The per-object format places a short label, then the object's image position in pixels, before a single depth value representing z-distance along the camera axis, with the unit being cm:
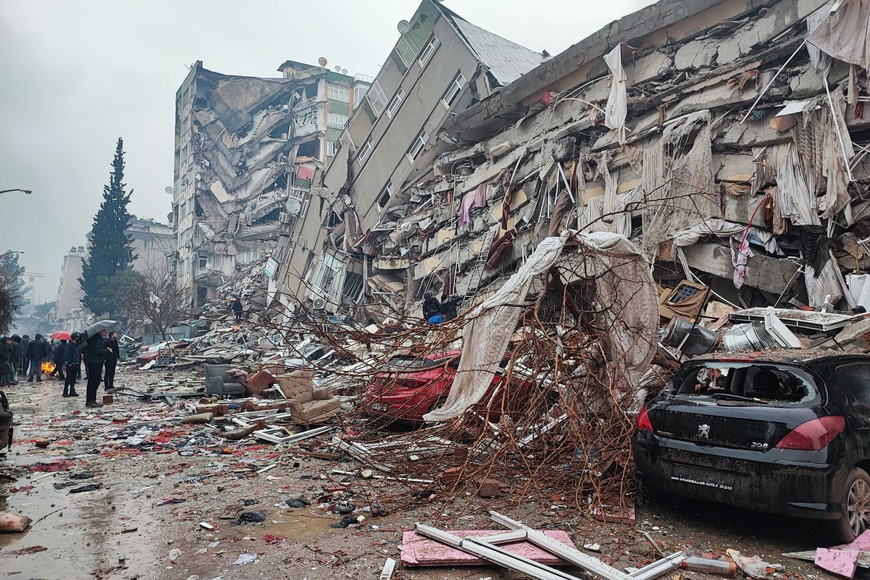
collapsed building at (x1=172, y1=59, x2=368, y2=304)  6003
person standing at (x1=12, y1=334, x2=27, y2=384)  1888
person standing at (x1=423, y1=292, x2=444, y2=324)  1611
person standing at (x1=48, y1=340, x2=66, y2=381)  1710
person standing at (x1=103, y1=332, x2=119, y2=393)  1498
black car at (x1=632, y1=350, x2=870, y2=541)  419
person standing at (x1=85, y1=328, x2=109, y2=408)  1223
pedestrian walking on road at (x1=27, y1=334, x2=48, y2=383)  1916
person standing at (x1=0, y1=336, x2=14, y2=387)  1608
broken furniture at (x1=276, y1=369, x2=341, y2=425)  938
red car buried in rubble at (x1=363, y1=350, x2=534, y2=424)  664
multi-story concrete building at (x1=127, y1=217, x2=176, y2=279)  8931
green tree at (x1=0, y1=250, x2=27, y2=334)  2172
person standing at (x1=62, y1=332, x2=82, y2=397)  1454
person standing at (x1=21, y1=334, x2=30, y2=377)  1945
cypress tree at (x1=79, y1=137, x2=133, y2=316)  5736
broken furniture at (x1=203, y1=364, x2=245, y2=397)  1391
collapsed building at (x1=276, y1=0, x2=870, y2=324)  1126
